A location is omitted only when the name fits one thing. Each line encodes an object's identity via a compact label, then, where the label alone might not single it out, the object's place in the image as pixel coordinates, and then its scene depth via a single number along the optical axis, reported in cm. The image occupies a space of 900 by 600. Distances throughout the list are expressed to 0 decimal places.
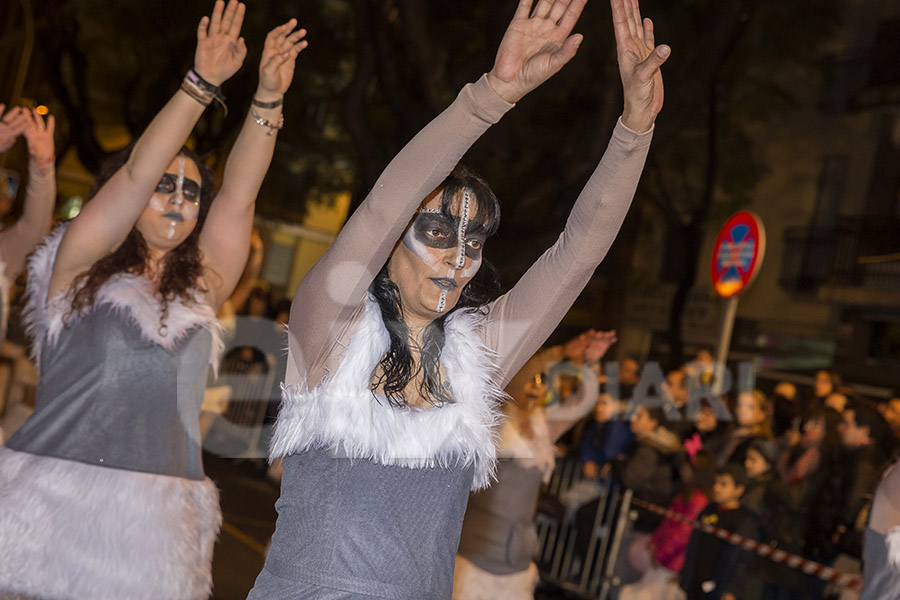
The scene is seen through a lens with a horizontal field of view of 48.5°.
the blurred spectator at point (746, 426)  793
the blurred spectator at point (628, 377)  1055
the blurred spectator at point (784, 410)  875
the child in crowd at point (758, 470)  727
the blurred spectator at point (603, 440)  898
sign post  859
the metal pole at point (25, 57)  1750
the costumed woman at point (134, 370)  293
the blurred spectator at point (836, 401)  855
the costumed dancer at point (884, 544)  344
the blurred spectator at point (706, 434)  837
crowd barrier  824
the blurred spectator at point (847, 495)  685
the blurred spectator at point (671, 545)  737
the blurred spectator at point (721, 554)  700
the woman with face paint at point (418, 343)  198
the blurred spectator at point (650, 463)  828
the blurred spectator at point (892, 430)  793
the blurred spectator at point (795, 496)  681
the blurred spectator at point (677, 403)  1054
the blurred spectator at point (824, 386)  908
